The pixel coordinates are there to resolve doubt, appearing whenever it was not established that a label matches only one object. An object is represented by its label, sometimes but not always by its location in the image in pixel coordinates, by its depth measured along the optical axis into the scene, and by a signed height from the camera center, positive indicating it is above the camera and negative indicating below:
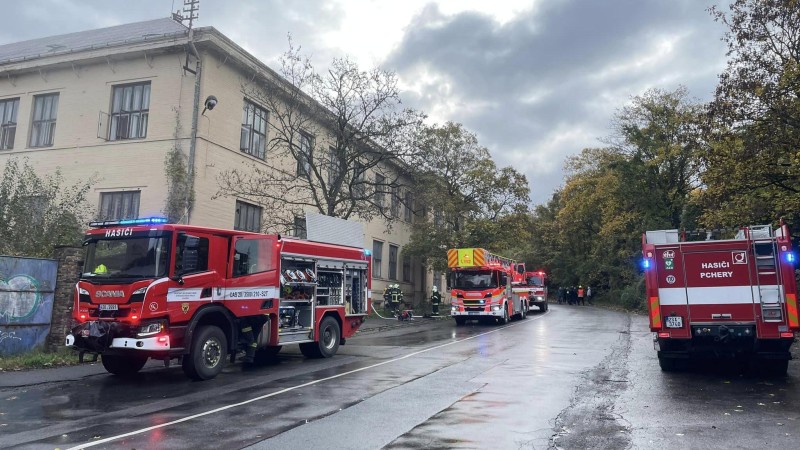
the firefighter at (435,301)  29.68 +0.34
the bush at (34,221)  15.40 +2.30
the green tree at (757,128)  15.02 +5.09
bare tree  21.48 +6.60
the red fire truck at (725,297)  10.37 +0.27
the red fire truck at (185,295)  9.82 +0.17
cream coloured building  20.42 +7.33
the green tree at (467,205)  35.59 +6.82
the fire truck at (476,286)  25.36 +0.99
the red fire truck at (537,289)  38.78 +1.36
